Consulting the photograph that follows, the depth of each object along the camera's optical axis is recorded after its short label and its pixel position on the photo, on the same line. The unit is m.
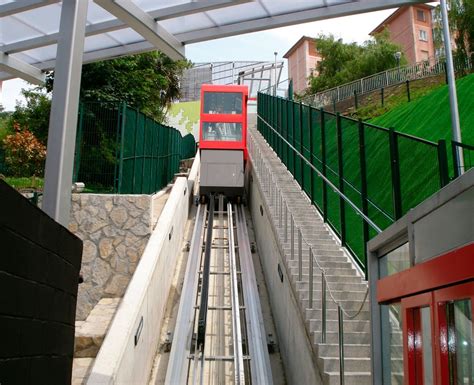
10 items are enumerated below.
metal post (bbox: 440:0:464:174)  9.97
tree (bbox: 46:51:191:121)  20.34
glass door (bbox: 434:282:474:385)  2.06
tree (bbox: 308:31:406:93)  38.09
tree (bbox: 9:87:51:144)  20.92
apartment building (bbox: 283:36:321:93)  63.56
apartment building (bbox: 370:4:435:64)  49.28
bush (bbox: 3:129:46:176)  17.28
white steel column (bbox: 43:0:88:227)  3.62
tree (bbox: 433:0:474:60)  26.56
